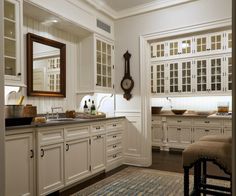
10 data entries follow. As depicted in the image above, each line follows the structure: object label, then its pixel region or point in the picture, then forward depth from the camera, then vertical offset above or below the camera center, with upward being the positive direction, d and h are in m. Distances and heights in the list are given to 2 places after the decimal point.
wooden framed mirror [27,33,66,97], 3.13 +0.49
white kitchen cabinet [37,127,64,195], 2.54 -0.75
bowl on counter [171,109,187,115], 5.46 -0.33
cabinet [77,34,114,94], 3.91 +0.59
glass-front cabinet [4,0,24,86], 2.53 +0.66
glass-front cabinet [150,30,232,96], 5.19 +0.82
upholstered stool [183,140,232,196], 1.90 -0.52
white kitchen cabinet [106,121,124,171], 3.81 -0.83
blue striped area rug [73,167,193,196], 2.88 -1.24
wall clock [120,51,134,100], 4.23 +0.35
